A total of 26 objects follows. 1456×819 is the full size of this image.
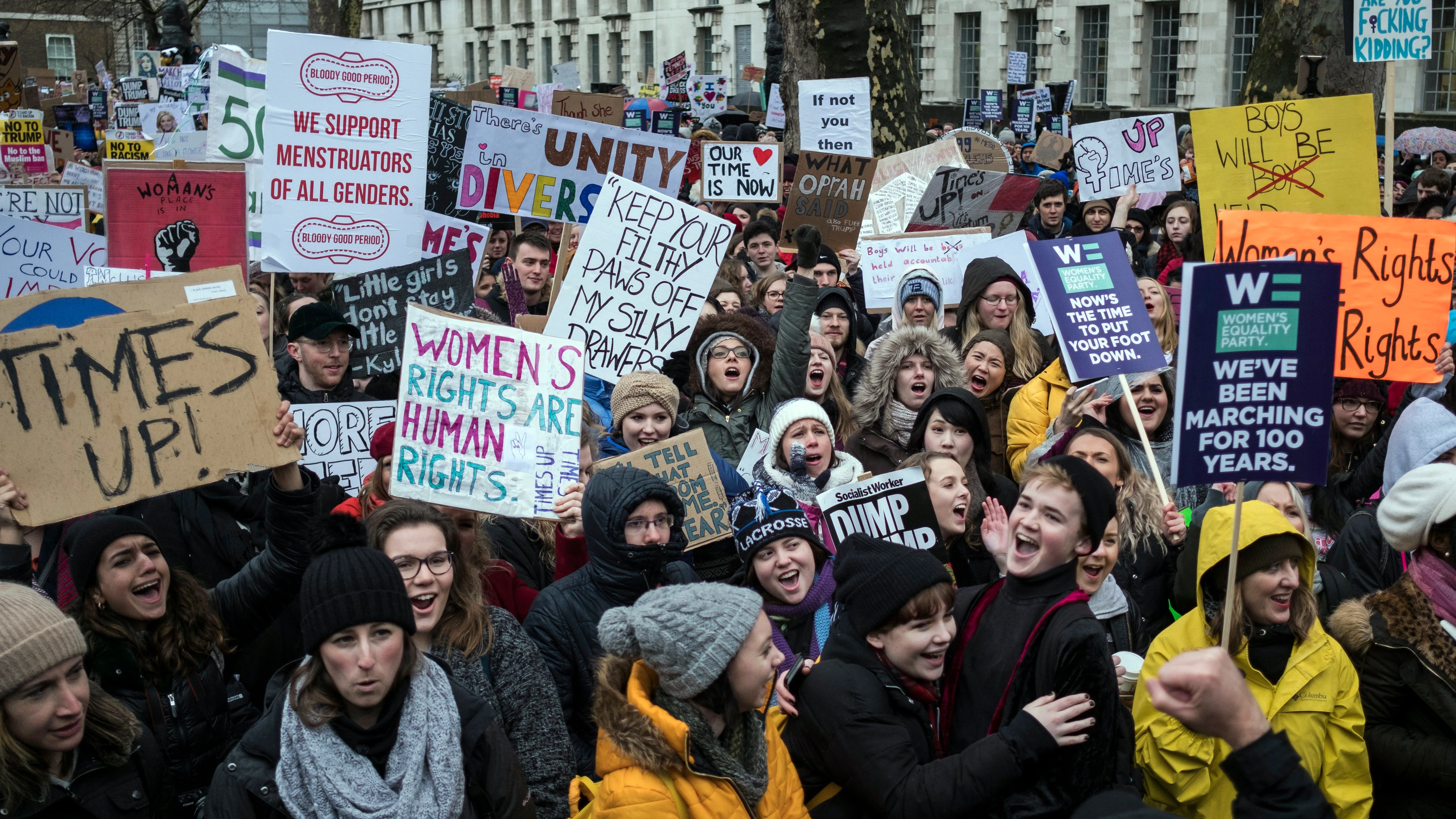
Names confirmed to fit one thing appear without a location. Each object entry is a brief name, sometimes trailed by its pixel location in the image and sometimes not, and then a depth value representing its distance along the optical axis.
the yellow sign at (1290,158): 6.44
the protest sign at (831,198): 9.56
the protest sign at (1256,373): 3.24
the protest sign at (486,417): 4.20
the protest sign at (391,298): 6.19
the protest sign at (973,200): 8.87
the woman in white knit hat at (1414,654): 3.09
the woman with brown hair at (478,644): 3.13
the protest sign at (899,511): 3.89
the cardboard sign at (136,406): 3.62
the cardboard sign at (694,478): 4.48
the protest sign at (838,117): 11.33
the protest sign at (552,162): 8.31
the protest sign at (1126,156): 10.75
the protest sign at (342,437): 5.08
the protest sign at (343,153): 6.46
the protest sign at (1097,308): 5.05
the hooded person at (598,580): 3.50
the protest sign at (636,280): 5.82
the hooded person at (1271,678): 3.07
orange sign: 5.08
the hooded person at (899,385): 5.38
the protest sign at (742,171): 10.52
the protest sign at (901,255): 7.82
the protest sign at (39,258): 6.79
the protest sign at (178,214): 6.51
